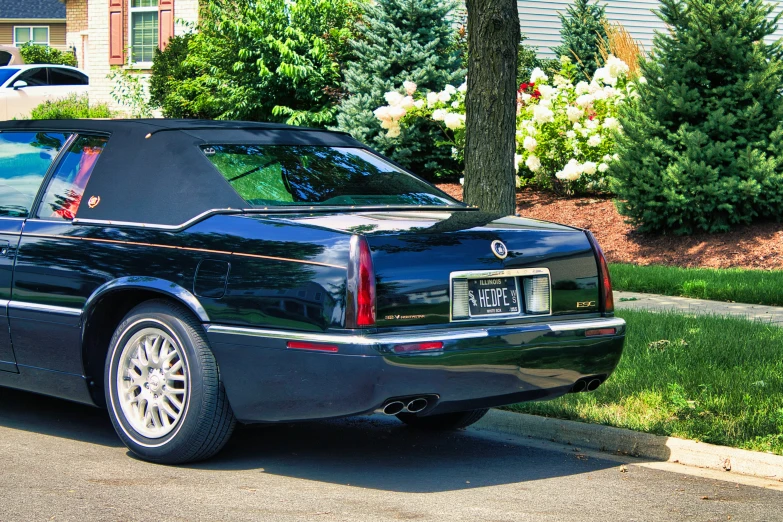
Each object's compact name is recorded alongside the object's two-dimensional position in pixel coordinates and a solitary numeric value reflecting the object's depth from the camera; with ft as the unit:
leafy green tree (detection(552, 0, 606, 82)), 86.38
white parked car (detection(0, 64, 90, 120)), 77.56
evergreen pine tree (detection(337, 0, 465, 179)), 57.77
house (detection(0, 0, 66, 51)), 155.22
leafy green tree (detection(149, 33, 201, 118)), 72.13
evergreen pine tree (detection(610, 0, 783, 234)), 43.29
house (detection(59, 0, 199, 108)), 85.71
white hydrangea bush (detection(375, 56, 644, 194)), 51.08
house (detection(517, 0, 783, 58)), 87.10
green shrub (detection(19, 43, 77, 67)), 130.41
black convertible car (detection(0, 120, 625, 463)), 15.80
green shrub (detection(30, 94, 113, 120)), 77.15
